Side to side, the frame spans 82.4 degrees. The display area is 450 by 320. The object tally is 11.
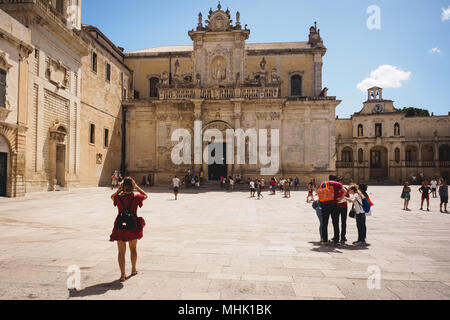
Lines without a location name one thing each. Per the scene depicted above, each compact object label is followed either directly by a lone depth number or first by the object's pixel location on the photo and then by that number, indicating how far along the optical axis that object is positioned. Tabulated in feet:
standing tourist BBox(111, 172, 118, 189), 76.23
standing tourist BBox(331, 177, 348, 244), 20.61
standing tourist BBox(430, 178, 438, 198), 63.75
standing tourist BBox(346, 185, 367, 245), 20.61
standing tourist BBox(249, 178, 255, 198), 61.42
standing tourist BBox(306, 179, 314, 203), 50.88
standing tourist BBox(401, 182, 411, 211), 40.30
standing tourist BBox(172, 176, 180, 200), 54.12
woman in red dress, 13.21
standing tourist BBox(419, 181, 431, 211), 40.46
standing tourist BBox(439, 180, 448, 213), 38.63
